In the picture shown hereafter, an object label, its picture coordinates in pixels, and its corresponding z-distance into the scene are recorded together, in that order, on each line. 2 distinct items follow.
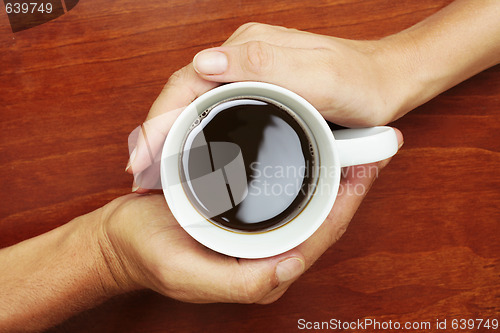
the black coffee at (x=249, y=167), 0.42
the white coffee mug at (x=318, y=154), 0.38
